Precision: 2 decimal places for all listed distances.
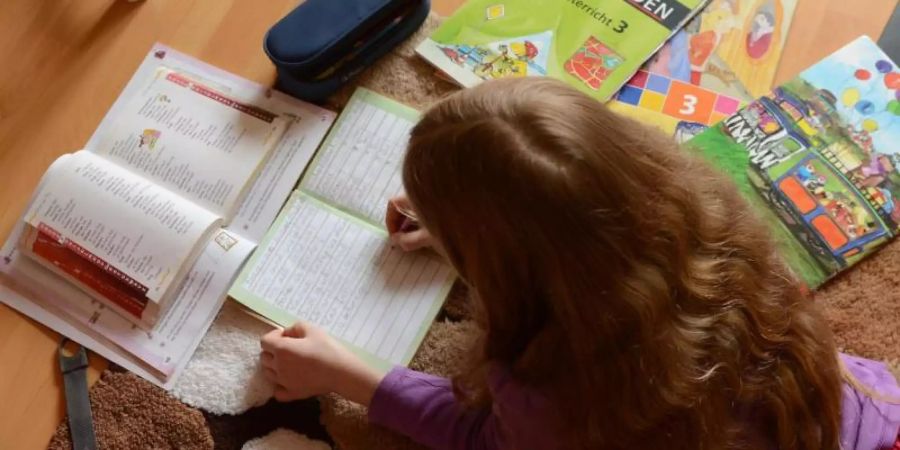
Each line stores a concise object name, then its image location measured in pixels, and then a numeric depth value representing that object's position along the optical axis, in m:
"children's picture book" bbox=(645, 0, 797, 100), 0.89
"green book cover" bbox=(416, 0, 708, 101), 0.90
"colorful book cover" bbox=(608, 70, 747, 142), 0.87
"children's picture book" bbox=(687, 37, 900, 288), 0.82
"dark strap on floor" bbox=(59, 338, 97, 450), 0.80
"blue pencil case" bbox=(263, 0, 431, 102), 0.86
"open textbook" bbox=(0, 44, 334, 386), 0.83
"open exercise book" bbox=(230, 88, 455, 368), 0.83
